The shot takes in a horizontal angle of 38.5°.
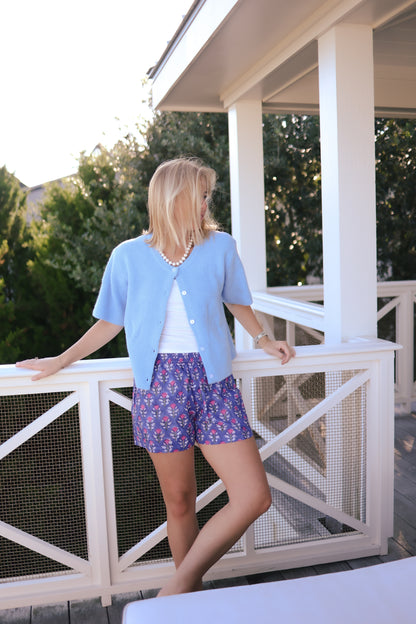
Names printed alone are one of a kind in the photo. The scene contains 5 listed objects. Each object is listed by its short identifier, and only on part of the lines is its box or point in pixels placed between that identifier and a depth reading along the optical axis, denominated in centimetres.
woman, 195
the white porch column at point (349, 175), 284
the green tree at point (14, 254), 757
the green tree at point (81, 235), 782
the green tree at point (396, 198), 791
